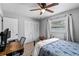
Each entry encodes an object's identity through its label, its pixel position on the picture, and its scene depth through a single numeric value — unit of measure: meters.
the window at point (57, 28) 1.64
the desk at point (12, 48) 1.61
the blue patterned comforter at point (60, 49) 1.53
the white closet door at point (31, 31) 1.70
